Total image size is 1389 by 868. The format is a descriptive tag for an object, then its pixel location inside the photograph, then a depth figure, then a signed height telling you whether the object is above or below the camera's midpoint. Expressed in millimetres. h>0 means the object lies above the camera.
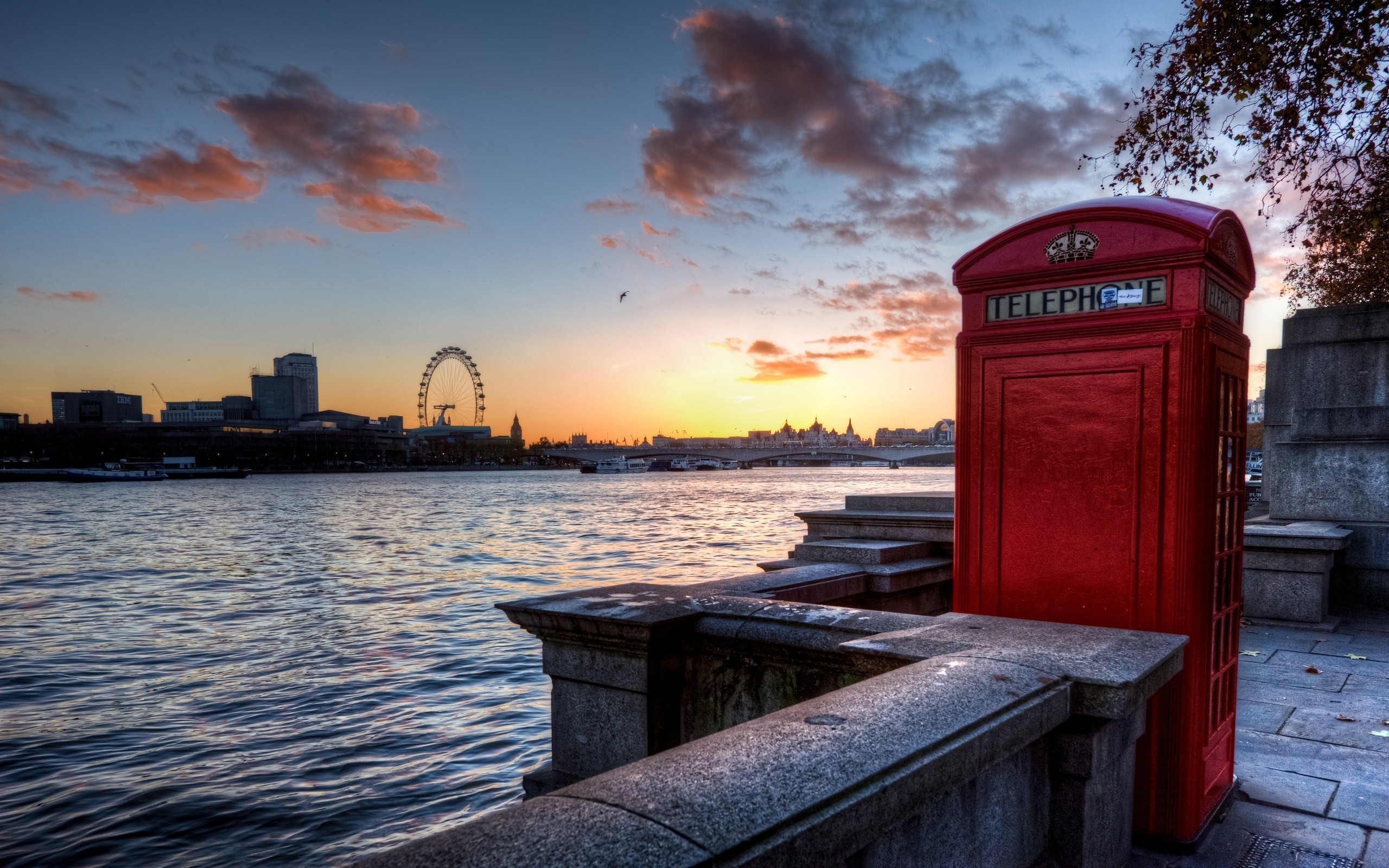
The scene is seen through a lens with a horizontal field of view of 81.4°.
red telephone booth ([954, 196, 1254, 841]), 2887 +52
